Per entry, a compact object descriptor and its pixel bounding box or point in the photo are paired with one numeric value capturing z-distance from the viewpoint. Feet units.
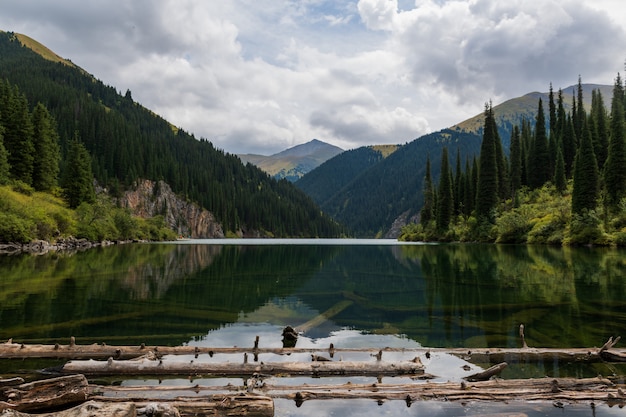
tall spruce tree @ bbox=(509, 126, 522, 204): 371.76
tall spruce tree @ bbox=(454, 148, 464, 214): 430.61
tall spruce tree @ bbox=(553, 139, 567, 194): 327.06
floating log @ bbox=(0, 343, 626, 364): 44.45
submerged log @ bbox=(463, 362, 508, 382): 38.34
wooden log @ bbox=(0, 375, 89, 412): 29.78
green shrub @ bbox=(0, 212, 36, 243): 188.24
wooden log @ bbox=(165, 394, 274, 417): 29.86
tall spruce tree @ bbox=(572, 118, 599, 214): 242.37
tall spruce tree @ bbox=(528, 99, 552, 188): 368.68
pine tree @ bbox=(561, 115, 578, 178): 367.86
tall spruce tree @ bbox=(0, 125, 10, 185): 233.76
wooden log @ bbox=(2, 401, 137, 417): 26.10
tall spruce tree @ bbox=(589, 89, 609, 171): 319.41
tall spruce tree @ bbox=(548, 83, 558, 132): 428.56
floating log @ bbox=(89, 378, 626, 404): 33.96
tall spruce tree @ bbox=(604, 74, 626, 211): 239.30
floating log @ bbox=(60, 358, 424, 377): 39.73
